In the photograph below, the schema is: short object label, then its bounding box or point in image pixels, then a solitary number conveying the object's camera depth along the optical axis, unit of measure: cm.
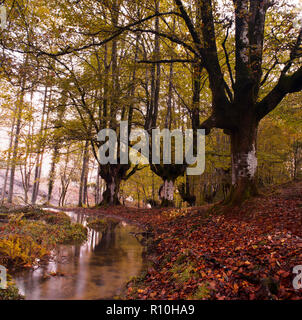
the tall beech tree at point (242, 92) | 802
